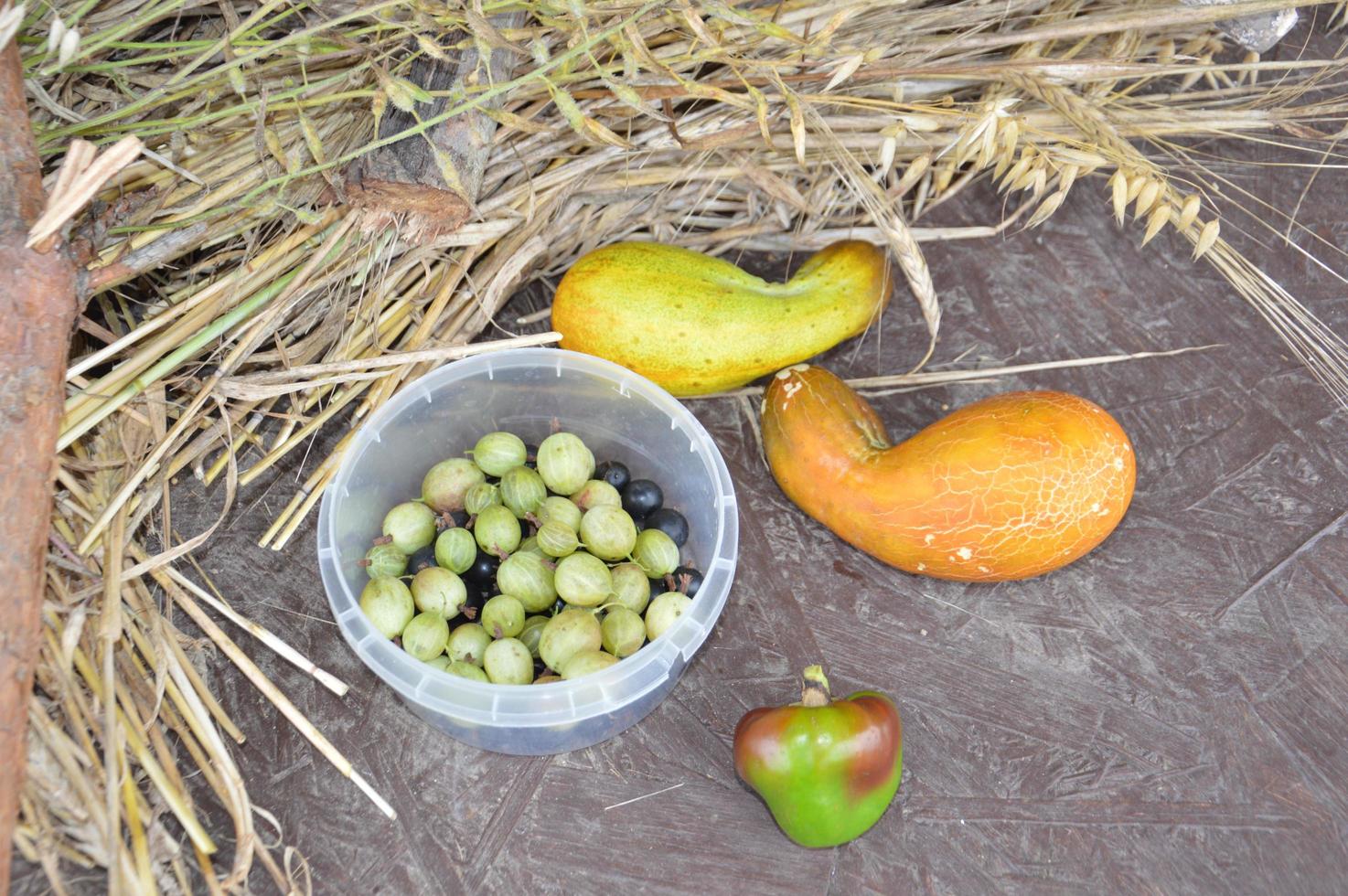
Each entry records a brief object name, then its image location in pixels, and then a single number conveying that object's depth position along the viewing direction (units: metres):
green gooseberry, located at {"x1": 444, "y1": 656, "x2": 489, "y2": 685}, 0.40
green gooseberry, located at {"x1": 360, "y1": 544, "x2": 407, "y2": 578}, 0.42
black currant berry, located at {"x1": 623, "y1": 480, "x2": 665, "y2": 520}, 0.45
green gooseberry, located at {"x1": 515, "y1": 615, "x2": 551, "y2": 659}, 0.42
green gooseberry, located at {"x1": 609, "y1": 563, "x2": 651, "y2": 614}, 0.42
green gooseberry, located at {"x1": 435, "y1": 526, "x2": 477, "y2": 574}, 0.42
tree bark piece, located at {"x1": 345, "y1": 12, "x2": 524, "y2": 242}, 0.44
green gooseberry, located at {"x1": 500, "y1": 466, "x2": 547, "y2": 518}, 0.43
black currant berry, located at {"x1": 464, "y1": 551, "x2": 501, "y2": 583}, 0.43
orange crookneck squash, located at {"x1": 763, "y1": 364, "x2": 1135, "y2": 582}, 0.42
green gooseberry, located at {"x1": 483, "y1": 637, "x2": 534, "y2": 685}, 0.40
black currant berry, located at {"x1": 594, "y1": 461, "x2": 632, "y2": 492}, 0.45
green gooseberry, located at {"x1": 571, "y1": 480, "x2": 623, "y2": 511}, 0.43
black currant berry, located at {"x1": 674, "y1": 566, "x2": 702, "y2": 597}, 0.43
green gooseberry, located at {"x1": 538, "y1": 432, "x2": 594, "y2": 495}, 0.43
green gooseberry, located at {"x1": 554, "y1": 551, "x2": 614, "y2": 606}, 0.41
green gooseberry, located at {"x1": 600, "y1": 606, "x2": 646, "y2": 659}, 0.41
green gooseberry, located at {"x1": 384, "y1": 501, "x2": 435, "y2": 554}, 0.43
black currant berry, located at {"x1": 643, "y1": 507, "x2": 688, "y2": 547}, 0.44
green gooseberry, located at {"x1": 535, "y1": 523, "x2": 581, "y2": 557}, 0.42
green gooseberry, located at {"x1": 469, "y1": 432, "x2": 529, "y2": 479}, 0.44
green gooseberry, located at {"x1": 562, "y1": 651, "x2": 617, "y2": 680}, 0.40
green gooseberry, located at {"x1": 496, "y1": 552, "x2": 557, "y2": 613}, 0.42
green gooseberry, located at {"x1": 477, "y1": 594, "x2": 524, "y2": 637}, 0.41
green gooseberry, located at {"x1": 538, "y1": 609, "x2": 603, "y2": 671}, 0.40
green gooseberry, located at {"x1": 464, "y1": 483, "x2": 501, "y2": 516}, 0.43
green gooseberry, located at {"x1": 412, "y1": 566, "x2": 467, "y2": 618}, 0.42
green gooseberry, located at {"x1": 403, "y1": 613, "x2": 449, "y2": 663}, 0.40
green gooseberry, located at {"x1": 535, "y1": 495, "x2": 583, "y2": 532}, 0.43
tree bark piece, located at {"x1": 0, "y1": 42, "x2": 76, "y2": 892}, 0.37
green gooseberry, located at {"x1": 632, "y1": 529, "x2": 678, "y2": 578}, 0.43
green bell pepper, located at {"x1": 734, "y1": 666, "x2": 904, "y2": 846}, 0.39
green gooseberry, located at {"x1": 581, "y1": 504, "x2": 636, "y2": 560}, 0.42
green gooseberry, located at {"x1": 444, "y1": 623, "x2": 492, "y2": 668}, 0.41
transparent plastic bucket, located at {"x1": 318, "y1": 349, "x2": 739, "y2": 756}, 0.39
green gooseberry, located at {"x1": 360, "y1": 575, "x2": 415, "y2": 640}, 0.41
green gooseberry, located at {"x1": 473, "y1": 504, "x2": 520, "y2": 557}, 0.42
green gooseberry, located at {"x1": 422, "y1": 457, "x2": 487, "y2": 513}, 0.44
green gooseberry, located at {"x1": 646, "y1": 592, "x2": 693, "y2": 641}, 0.41
